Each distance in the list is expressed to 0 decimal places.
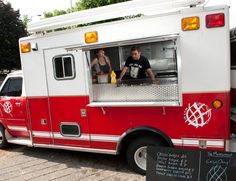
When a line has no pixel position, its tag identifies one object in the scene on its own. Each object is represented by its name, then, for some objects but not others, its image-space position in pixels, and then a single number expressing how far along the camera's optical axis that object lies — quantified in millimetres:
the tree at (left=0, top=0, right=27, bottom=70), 25031
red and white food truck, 3488
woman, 4203
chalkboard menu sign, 2750
